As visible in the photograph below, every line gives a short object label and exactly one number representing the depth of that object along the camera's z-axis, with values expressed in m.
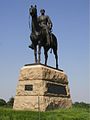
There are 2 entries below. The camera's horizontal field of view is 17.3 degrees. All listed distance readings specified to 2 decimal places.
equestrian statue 12.86
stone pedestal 12.05
